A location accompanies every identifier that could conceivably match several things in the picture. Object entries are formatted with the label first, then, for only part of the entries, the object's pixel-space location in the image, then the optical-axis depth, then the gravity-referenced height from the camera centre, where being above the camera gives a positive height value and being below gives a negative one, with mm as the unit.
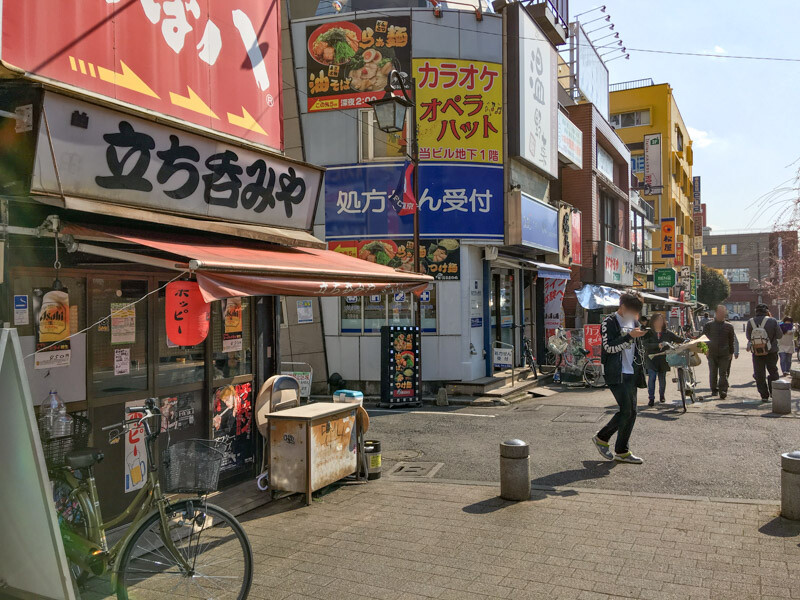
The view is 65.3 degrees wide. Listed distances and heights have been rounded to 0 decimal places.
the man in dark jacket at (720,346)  13812 -766
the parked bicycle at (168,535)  4141 -1464
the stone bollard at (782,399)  11664 -1655
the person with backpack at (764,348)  13297 -792
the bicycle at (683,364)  12484 -1047
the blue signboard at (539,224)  16531 +2578
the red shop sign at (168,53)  5102 +2630
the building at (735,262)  89250 +7159
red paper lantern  4988 +45
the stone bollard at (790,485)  6000 -1688
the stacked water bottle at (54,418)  5018 -798
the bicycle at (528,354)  17812 -1147
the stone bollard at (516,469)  6854 -1705
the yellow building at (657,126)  45562 +14169
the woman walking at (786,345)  18281 -1020
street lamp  11031 +3723
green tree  66188 +2511
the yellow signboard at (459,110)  15445 +5141
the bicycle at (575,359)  17078 -1288
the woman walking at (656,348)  12844 -741
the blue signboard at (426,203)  15516 +2850
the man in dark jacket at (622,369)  8359 -754
